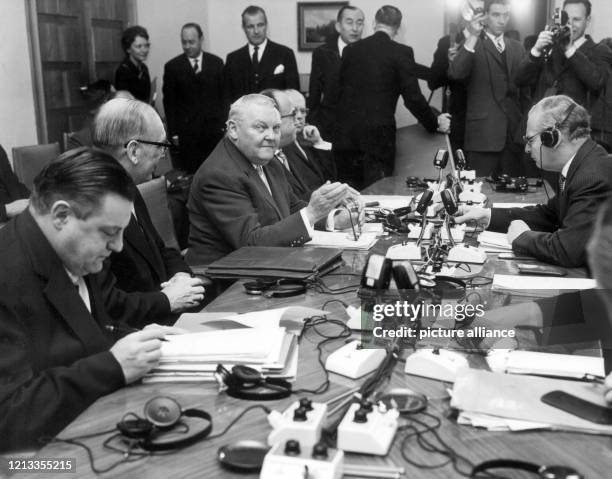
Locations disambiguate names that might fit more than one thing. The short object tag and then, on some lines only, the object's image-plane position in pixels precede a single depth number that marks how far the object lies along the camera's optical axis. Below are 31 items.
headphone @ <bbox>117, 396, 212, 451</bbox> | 1.36
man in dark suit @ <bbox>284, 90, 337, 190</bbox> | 4.67
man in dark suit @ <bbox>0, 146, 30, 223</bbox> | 4.46
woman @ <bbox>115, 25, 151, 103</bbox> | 6.57
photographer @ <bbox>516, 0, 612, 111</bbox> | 5.08
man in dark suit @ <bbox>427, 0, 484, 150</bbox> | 5.74
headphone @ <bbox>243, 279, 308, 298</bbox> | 2.36
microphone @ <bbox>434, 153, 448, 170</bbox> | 3.64
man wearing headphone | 2.77
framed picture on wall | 8.03
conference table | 1.29
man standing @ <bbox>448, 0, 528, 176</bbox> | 5.50
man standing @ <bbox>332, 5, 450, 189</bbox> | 5.86
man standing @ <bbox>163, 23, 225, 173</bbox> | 7.25
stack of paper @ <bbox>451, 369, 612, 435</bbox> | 1.42
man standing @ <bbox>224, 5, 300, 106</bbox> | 6.89
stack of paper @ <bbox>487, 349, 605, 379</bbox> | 1.65
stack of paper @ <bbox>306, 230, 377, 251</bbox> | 3.06
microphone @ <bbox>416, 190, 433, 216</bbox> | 2.92
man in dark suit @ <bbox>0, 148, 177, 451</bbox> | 1.59
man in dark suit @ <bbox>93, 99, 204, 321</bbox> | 2.70
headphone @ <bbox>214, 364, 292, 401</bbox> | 1.57
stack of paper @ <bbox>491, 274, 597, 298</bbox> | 2.30
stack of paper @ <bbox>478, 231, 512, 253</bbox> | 2.98
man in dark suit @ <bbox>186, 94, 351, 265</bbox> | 3.04
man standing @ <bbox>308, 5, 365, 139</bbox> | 6.25
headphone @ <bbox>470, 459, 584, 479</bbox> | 1.20
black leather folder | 2.52
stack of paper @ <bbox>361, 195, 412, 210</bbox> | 3.97
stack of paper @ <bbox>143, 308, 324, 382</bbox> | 1.68
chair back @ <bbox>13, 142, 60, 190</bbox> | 4.81
